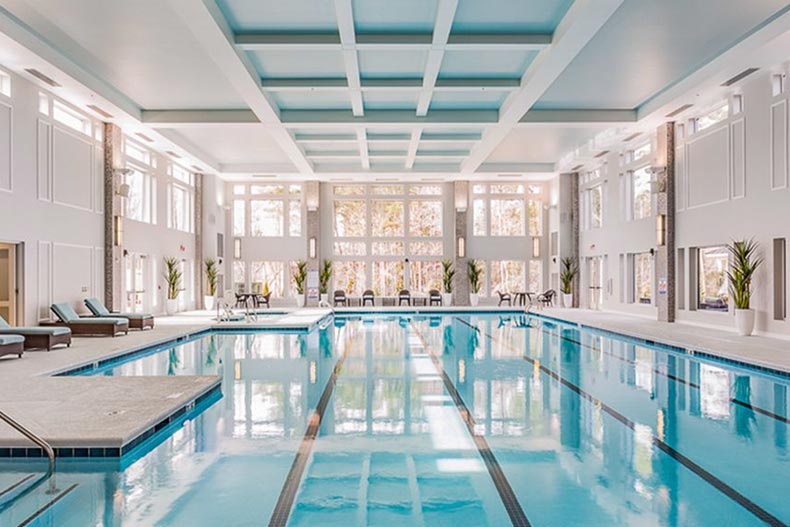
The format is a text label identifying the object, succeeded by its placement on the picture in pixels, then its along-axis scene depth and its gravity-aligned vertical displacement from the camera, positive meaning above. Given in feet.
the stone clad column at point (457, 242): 69.82 +3.23
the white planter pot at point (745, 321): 34.48 -3.01
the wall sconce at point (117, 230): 44.14 +3.10
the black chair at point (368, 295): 68.39 -2.81
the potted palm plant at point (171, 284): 56.70 -1.21
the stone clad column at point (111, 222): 43.91 +3.69
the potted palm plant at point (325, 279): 69.87 -0.97
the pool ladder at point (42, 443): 12.23 -3.63
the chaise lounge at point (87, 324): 36.01 -3.17
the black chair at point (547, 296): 62.95 -2.76
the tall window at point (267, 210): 71.87 +7.38
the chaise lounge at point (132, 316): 39.40 -3.05
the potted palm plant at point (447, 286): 69.72 -1.83
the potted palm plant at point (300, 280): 69.51 -1.07
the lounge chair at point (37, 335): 29.50 -3.14
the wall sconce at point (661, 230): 44.75 +2.99
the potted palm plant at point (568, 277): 65.26 -0.83
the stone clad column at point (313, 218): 69.67 +6.23
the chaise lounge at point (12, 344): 26.07 -3.24
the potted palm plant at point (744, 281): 34.45 -0.67
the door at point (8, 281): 34.19 -0.53
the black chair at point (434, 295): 67.46 -2.85
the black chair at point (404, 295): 69.15 -2.85
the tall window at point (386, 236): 71.92 +4.19
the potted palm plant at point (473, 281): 69.62 -1.26
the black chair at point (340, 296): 67.05 -2.91
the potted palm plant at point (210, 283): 65.26 -1.30
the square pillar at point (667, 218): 44.39 +3.85
